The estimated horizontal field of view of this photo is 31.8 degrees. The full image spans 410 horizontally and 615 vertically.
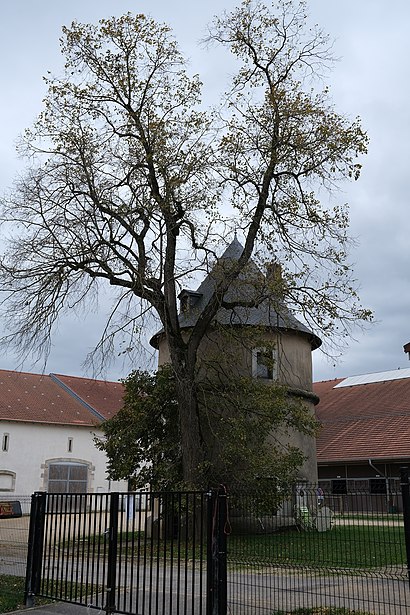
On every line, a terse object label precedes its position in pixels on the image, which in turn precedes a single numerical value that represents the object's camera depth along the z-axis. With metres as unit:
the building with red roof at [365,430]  31.53
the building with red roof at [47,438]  39.56
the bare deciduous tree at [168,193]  20.20
